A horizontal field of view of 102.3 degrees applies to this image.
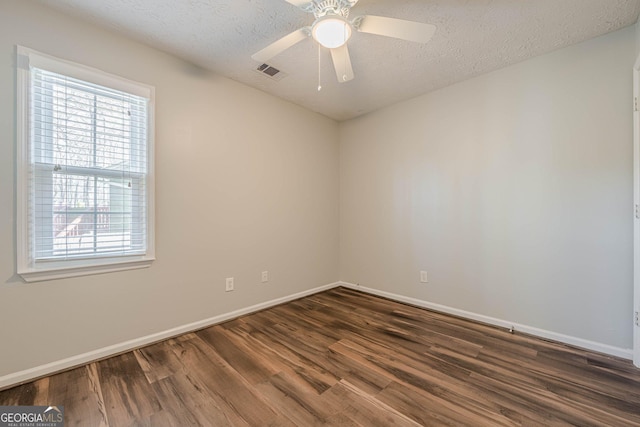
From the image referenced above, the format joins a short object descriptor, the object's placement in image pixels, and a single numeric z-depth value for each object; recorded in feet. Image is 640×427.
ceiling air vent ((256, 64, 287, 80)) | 8.11
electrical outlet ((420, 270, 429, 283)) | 9.97
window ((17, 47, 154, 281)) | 5.56
